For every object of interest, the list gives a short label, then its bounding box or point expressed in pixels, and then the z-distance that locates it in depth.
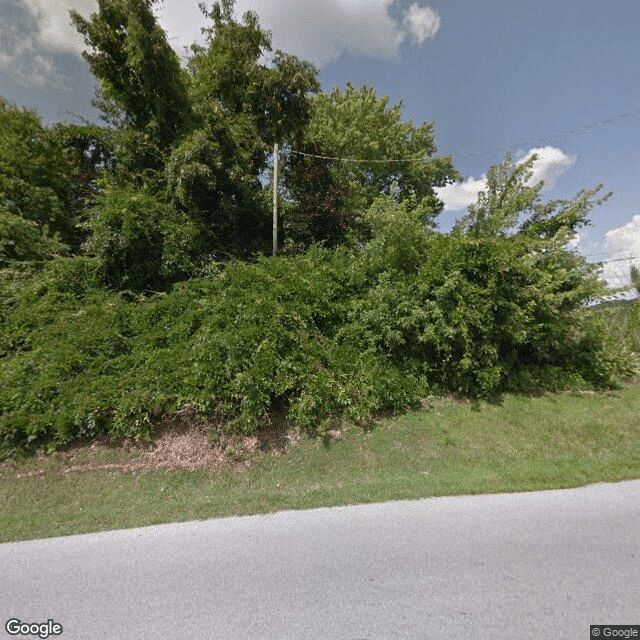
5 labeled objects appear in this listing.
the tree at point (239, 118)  9.72
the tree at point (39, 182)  8.02
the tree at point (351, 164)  10.58
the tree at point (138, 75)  8.69
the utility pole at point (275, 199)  9.43
